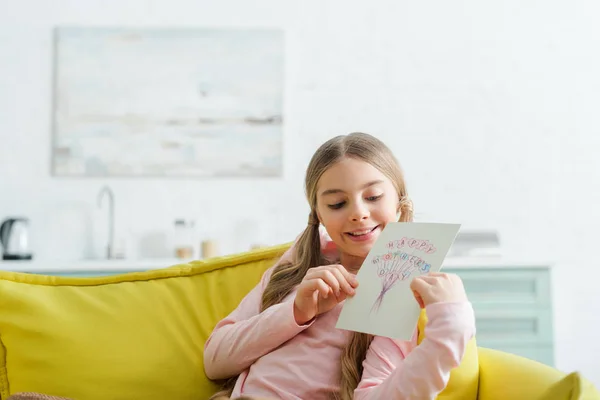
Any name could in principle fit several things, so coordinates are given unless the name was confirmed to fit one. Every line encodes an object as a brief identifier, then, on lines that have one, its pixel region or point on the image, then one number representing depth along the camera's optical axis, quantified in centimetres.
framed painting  376
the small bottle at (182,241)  357
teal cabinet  322
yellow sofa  146
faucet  371
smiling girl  134
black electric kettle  347
